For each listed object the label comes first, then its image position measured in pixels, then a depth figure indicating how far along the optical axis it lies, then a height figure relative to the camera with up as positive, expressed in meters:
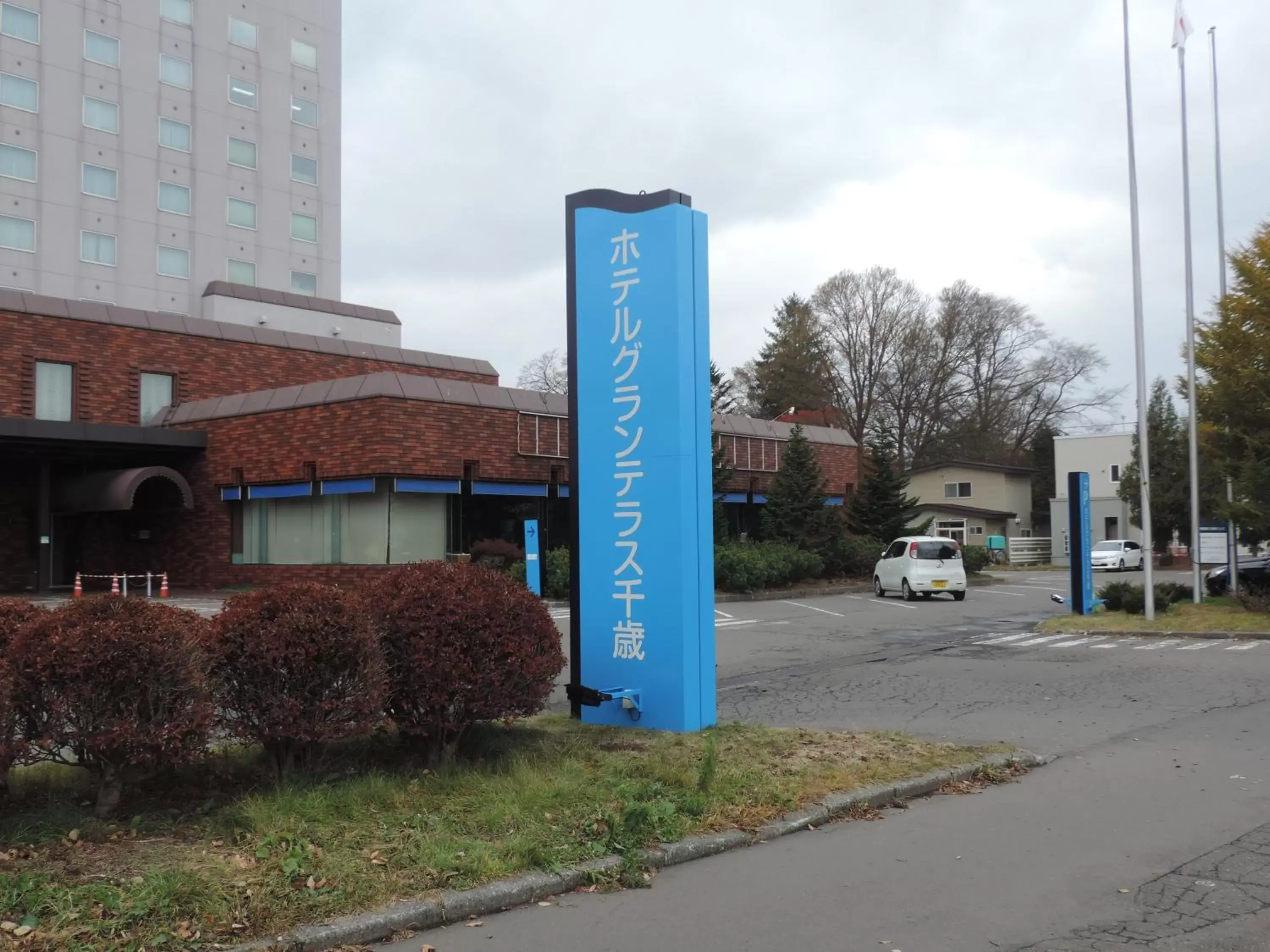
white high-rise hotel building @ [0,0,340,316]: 43.09 +16.48
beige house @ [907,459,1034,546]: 56.94 +1.34
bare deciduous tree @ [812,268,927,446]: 54.19 +9.69
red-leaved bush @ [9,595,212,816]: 5.29 -0.78
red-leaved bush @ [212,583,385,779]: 6.04 -0.78
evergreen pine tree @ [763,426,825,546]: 34.12 +0.84
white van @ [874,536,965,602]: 28.14 -1.15
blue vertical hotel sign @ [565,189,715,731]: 8.62 +0.49
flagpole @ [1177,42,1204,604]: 21.42 +2.68
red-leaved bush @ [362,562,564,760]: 6.75 -0.79
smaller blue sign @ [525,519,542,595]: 20.77 -0.50
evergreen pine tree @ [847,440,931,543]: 37.47 +0.63
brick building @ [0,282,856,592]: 27.02 +1.99
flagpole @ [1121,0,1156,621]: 19.34 +2.63
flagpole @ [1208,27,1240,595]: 22.39 +5.50
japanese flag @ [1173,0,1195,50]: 20.69 +9.37
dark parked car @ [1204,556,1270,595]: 22.97 -1.20
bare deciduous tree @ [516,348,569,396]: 66.25 +9.09
